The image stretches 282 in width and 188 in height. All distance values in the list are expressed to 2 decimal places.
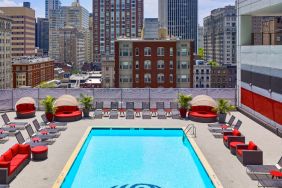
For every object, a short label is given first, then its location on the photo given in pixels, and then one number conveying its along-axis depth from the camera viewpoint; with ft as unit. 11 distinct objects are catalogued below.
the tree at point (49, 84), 317.46
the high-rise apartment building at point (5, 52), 287.30
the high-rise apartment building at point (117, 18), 393.58
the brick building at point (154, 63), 168.96
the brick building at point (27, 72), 318.31
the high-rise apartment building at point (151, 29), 182.08
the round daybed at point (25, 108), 63.49
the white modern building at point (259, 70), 52.01
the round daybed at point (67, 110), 61.22
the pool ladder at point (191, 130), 50.78
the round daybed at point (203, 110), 60.56
